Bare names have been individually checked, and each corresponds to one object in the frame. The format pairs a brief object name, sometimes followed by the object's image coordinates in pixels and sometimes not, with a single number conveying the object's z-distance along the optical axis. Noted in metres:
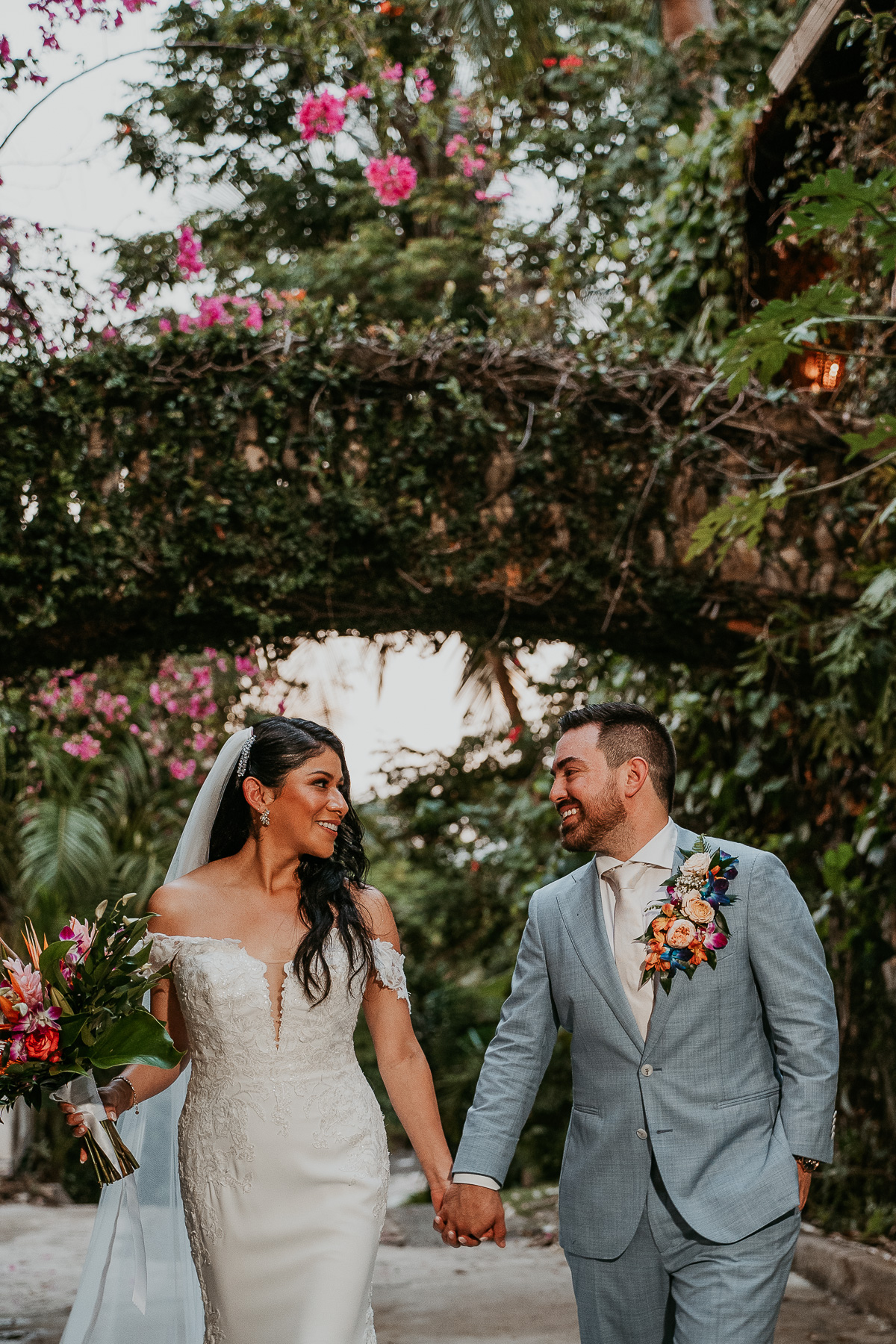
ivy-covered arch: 6.11
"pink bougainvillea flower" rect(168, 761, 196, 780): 11.63
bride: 3.17
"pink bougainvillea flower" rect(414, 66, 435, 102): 9.69
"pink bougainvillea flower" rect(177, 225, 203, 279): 7.55
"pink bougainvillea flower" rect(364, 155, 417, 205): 8.63
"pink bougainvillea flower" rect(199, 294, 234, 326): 7.15
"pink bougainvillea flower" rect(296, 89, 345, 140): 8.20
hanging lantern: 5.58
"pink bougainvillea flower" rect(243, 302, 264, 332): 6.80
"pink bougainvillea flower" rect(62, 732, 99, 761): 9.74
